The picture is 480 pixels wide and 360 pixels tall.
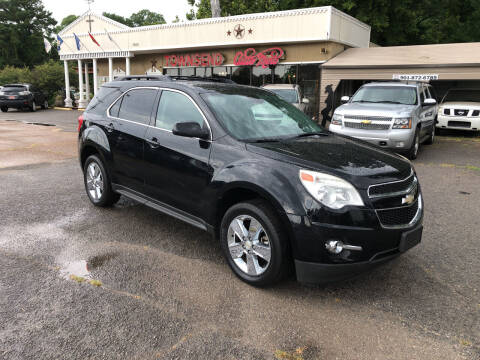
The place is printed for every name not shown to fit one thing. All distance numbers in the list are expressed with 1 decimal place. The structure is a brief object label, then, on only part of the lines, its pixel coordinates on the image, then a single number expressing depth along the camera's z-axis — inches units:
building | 738.2
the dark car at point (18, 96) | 940.6
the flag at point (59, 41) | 1174.9
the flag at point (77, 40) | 1099.9
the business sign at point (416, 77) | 628.0
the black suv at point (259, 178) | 119.3
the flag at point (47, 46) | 1045.5
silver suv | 351.3
